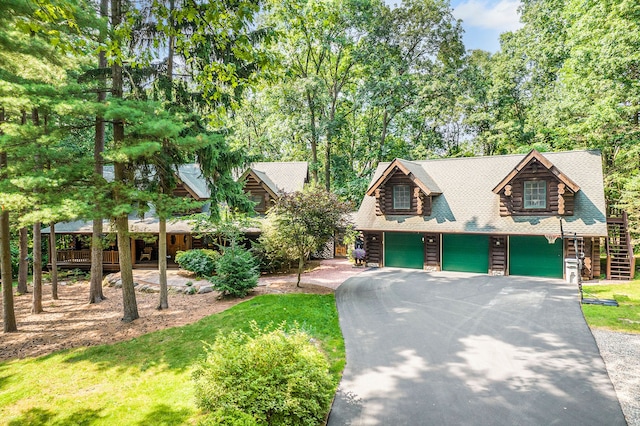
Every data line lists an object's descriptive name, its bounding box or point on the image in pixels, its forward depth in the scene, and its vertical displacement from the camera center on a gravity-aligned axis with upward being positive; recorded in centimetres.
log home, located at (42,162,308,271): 2077 -94
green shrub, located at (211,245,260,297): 1355 -246
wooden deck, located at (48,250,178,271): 2080 -278
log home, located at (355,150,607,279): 1620 -14
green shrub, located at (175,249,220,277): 1755 -245
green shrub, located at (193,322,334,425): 525 -268
